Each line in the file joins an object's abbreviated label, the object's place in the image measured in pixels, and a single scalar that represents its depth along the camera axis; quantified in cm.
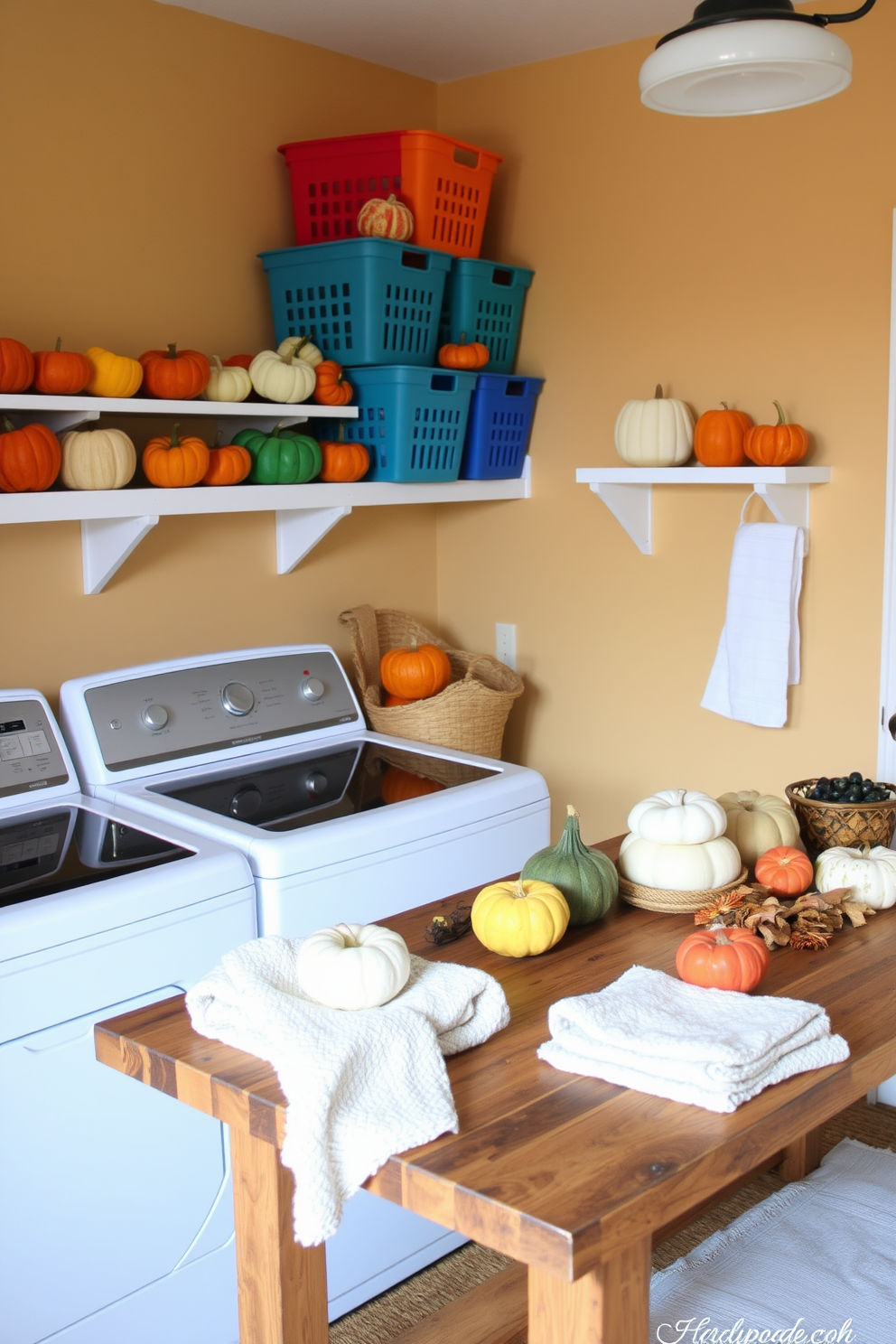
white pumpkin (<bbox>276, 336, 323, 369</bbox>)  261
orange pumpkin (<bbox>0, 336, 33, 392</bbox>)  207
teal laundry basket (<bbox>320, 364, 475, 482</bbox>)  271
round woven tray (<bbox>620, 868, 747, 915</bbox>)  163
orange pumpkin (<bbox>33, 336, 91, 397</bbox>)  214
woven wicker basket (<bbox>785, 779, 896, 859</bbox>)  179
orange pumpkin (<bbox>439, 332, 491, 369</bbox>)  281
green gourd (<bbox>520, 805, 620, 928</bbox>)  157
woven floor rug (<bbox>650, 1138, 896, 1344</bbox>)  151
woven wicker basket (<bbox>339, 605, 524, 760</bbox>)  279
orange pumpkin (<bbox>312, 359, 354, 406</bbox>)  262
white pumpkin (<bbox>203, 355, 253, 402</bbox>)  243
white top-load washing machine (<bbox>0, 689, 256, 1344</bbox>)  174
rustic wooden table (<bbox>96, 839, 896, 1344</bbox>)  101
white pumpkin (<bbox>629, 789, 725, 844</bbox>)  164
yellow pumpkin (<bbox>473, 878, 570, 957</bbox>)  147
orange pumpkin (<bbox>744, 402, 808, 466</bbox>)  248
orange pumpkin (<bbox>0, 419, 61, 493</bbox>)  211
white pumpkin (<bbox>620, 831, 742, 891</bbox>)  163
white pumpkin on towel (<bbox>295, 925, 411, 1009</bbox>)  126
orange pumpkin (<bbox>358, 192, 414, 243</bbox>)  260
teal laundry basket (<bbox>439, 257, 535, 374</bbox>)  284
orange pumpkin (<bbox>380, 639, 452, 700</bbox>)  283
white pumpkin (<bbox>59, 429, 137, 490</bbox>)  222
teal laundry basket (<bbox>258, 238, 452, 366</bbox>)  261
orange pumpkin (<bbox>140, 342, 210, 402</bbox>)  231
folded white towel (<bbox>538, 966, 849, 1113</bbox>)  116
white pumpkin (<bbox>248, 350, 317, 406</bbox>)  250
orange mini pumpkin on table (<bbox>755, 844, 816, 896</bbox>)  166
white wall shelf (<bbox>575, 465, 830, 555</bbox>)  247
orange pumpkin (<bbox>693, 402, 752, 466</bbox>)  257
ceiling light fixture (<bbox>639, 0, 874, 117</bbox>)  133
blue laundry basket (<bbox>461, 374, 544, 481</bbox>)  293
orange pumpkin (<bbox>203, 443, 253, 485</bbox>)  244
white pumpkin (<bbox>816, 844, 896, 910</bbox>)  166
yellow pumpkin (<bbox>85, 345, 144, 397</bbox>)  223
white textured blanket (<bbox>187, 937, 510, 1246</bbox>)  108
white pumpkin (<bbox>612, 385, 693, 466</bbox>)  266
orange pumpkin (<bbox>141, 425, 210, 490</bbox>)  235
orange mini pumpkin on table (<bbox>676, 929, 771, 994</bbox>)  135
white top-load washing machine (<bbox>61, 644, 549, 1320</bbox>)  209
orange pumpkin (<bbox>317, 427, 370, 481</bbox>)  267
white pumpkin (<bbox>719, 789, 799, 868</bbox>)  178
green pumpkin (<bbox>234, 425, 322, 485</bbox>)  253
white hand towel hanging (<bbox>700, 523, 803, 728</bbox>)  256
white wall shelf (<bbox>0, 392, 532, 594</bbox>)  216
